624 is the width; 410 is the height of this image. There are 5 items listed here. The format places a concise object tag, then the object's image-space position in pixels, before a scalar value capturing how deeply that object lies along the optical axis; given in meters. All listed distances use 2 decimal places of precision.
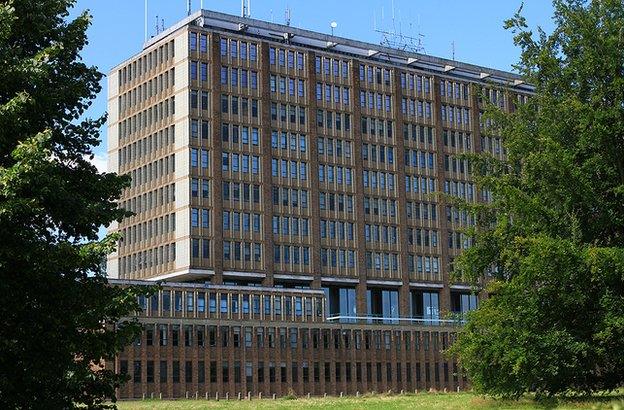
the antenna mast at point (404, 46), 150.75
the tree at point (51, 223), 27.00
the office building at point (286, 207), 124.12
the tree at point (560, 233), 40.66
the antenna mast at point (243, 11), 138.62
